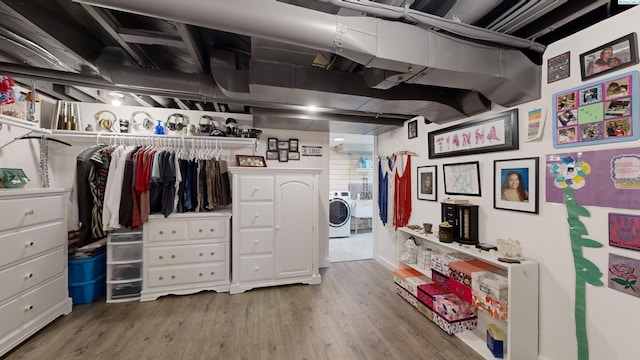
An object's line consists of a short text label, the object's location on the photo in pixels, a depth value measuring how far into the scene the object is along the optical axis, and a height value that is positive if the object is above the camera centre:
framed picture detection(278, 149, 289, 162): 3.68 +0.40
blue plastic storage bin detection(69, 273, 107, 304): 2.54 -1.20
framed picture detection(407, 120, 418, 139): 3.14 +0.69
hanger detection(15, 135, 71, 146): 2.38 +0.46
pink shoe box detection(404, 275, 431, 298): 2.54 -1.12
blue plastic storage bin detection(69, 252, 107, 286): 2.54 -0.96
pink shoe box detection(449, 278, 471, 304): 1.96 -0.93
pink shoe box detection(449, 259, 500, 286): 1.97 -0.76
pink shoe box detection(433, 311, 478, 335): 2.10 -1.30
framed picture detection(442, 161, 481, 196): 2.27 +0.02
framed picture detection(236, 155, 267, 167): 3.25 +0.27
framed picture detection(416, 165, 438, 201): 2.80 -0.04
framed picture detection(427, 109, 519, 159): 1.96 +0.42
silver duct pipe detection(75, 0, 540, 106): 1.12 +0.79
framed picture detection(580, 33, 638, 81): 1.31 +0.72
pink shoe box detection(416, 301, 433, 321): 2.29 -1.30
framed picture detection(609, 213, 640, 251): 1.29 -0.29
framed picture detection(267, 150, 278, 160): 3.64 +0.39
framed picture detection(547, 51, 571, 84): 1.60 +0.78
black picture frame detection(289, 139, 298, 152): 3.71 +0.57
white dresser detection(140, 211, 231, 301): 2.66 -0.84
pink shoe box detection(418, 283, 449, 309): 2.30 -1.10
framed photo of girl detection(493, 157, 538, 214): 1.79 -0.04
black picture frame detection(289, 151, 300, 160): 3.72 +0.40
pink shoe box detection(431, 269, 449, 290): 2.23 -0.96
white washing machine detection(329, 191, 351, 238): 5.61 -0.87
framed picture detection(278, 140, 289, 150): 3.68 +0.56
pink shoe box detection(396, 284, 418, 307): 2.53 -1.29
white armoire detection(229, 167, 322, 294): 2.89 -0.59
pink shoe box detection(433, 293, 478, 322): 2.11 -1.16
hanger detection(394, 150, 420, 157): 3.16 +0.38
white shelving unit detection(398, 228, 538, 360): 1.68 -0.94
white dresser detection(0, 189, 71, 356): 1.82 -0.70
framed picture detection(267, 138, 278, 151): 3.63 +0.56
